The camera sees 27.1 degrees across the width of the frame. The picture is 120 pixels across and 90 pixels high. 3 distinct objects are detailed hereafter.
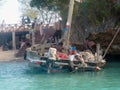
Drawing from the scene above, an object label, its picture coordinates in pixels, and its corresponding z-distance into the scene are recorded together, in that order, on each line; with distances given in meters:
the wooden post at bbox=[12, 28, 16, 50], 29.08
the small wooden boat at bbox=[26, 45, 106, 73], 17.84
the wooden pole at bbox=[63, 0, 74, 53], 18.87
